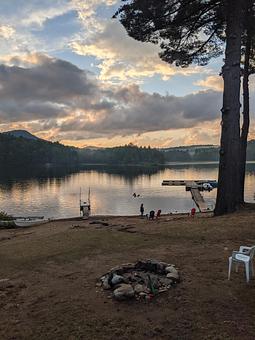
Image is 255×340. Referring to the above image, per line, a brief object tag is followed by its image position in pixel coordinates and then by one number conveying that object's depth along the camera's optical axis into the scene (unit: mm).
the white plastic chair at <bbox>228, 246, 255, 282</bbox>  8265
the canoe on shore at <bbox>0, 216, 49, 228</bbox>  30194
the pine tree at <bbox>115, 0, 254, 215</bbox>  17562
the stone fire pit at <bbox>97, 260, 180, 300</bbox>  7977
